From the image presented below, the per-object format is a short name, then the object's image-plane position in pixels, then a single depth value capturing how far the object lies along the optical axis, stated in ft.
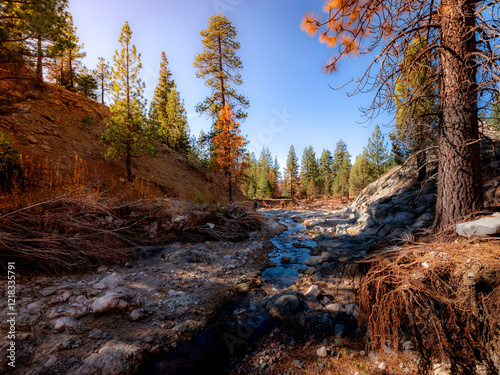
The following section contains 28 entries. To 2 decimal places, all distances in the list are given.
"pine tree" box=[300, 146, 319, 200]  158.40
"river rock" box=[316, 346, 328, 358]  8.05
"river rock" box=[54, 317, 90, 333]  7.68
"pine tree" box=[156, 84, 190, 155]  70.90
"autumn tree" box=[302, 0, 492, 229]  10.21
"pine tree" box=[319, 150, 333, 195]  166.00
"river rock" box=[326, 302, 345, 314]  10.88
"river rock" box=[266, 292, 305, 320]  10.60
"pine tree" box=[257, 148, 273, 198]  150.82
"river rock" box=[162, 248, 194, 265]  16.29
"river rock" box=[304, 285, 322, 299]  12.49
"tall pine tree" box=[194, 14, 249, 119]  49.65
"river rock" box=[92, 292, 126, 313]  8.99
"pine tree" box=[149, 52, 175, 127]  83.61
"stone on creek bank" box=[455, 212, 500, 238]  8.13
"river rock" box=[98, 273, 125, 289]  11.24
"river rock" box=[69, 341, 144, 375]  6.34
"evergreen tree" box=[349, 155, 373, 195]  106.83
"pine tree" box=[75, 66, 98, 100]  69.36
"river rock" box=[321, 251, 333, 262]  17.80
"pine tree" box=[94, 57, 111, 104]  71.72
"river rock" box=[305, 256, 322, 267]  17.87
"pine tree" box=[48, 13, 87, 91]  57.37
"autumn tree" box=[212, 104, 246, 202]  50.14
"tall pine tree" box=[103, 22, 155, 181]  34.42
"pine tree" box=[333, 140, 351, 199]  134.82
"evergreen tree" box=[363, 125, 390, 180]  104.78
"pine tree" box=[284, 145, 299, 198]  154.30
